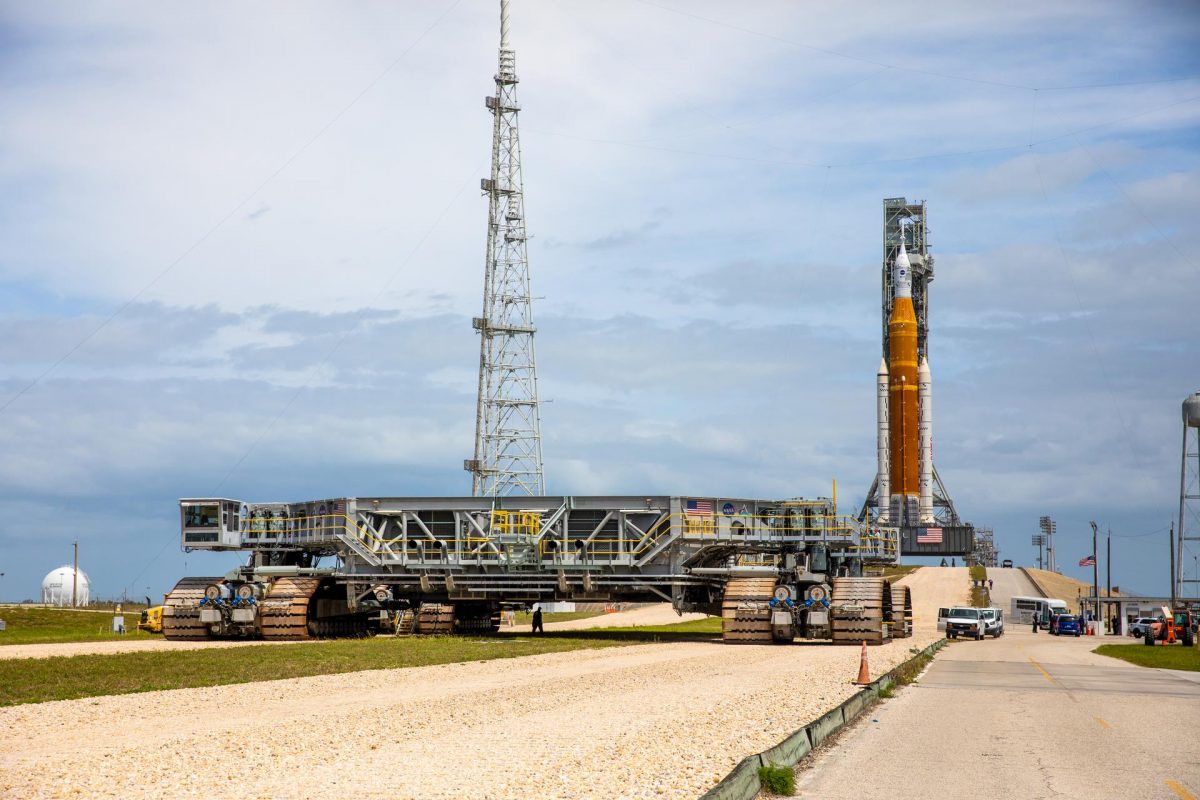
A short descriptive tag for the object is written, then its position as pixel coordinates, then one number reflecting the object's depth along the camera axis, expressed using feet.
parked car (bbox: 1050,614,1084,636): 215.10
